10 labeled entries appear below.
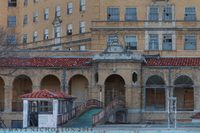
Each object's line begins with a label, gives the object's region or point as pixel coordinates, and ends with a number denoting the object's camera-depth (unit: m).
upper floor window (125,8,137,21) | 80.00
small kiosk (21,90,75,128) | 53.95
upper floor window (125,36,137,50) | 79.25
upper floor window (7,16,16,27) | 104.12
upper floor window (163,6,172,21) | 79.38
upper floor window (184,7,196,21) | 79.19
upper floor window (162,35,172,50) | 78.81
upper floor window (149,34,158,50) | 79.06
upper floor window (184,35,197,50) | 78.56
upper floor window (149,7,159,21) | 79.50
